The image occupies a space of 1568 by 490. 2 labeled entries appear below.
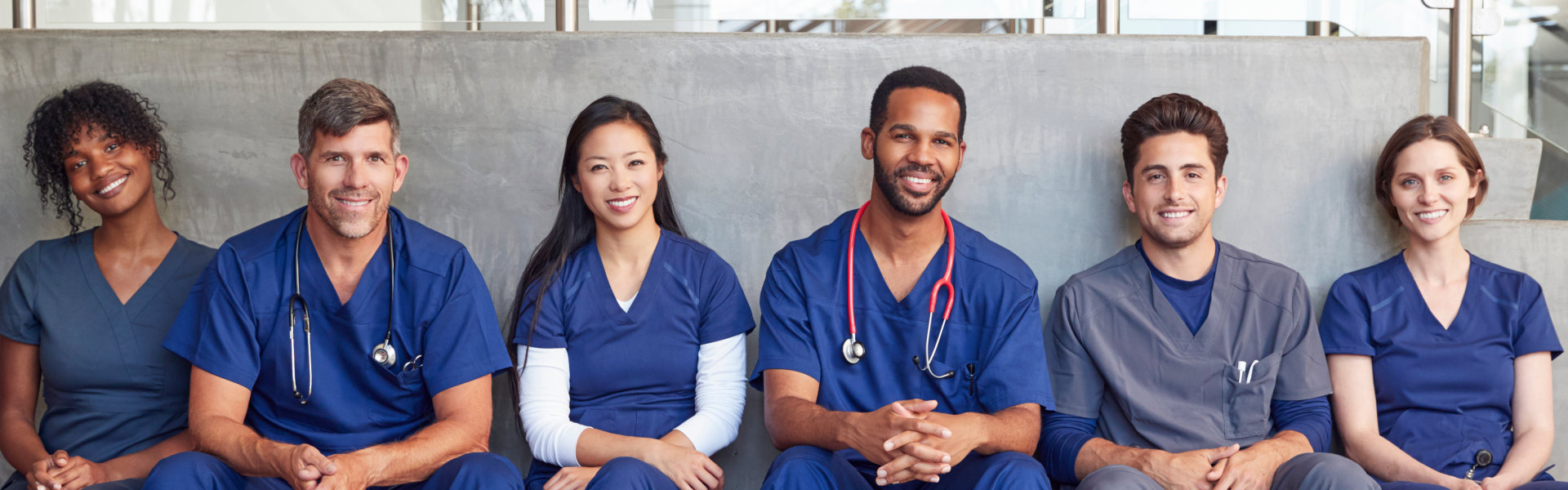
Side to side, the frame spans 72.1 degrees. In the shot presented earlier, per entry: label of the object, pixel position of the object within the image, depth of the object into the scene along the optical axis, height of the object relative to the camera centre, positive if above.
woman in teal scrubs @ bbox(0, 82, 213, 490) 2.50 -0.28
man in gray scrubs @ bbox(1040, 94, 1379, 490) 2.40 -0.34
